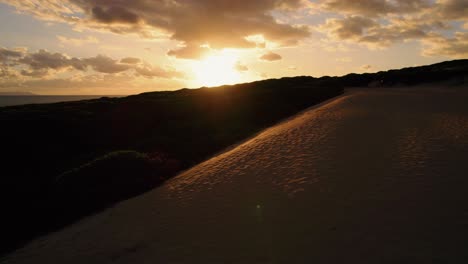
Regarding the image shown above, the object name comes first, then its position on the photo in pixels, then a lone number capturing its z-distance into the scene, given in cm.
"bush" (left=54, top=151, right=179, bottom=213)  1457
